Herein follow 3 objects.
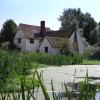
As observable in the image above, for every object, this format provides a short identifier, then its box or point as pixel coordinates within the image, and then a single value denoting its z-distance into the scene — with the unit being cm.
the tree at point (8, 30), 2931
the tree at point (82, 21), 3487
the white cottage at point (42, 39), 2429
